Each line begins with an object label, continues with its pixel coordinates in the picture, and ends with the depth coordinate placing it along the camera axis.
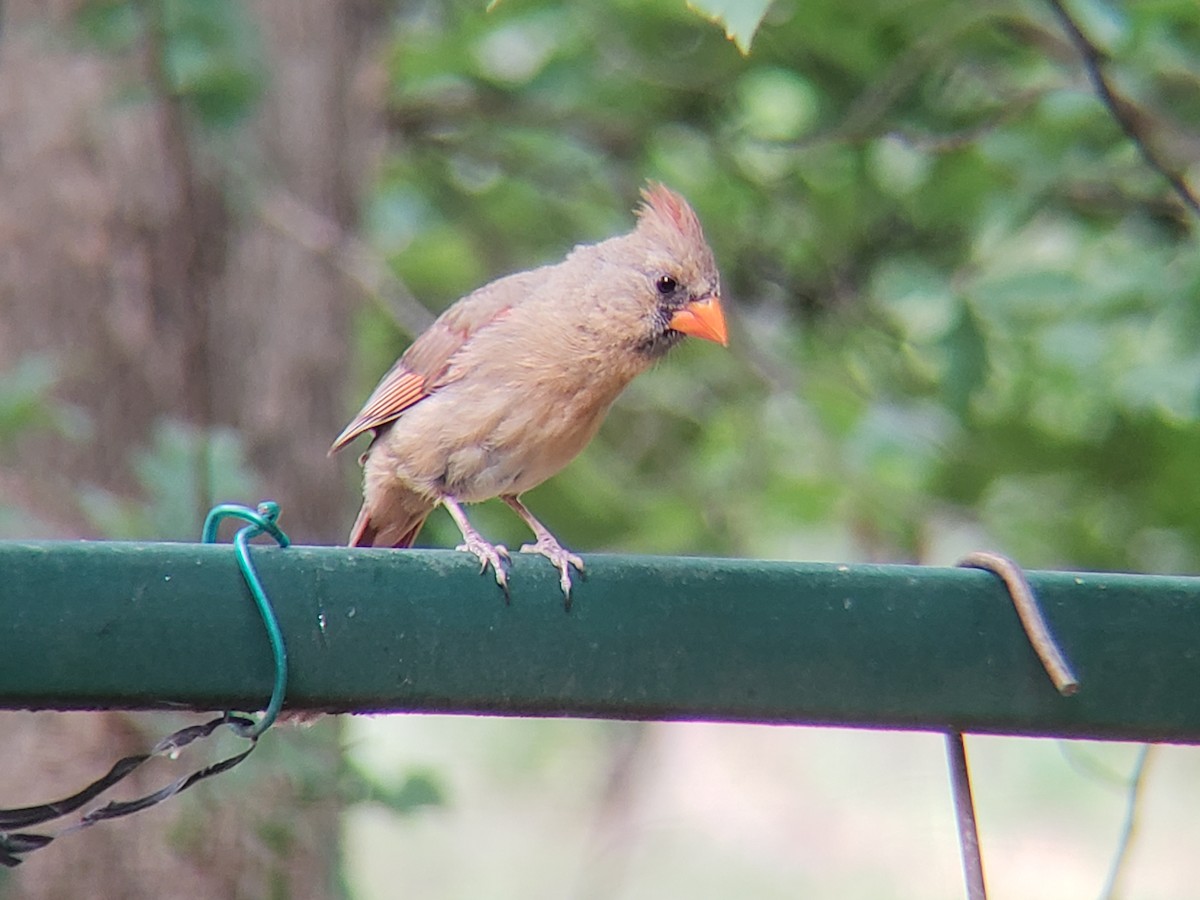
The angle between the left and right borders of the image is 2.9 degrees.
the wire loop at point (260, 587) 6.46
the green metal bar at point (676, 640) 6.53
